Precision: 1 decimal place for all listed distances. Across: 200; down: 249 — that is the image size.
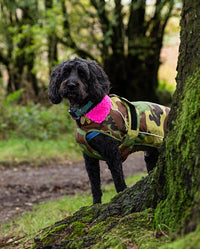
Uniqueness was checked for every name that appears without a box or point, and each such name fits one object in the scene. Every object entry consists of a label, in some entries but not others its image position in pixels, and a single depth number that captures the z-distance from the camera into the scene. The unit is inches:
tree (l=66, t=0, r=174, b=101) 481.7
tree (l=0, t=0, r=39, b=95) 546.3
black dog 149.5
